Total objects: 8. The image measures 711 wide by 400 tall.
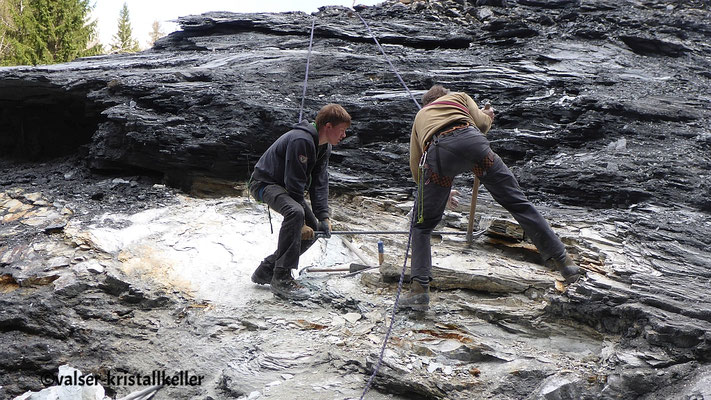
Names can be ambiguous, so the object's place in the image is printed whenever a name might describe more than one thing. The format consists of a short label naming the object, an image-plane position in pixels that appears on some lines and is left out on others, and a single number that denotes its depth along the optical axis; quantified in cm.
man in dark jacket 499
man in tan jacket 451
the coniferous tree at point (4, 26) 2278
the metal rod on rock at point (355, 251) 594
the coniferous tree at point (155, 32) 4216
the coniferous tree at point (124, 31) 3728
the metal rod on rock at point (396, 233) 578
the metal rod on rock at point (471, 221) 566
